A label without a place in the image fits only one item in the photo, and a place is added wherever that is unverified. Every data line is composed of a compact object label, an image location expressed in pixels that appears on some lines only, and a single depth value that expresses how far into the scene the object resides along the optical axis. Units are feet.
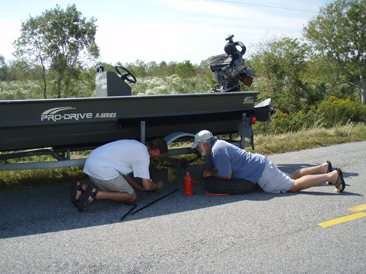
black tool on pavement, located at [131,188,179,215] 12.40
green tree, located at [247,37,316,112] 66.03
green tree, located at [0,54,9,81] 136.40
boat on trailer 13.05
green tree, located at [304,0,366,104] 85.20
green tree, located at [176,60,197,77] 114.01
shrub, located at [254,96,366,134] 37.70
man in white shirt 12.87
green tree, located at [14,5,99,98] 50.57
